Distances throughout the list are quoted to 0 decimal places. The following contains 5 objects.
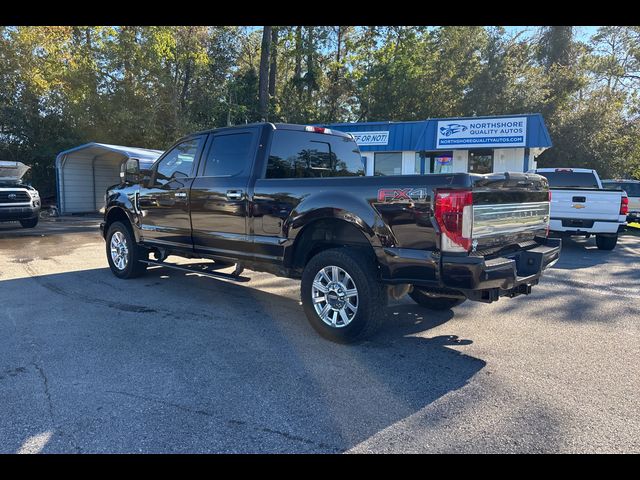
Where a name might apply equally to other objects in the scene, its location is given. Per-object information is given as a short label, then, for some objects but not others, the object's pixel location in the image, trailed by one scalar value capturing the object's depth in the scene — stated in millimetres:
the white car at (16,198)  13328
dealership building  16312
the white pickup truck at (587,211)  10062
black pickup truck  3799
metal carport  18922
